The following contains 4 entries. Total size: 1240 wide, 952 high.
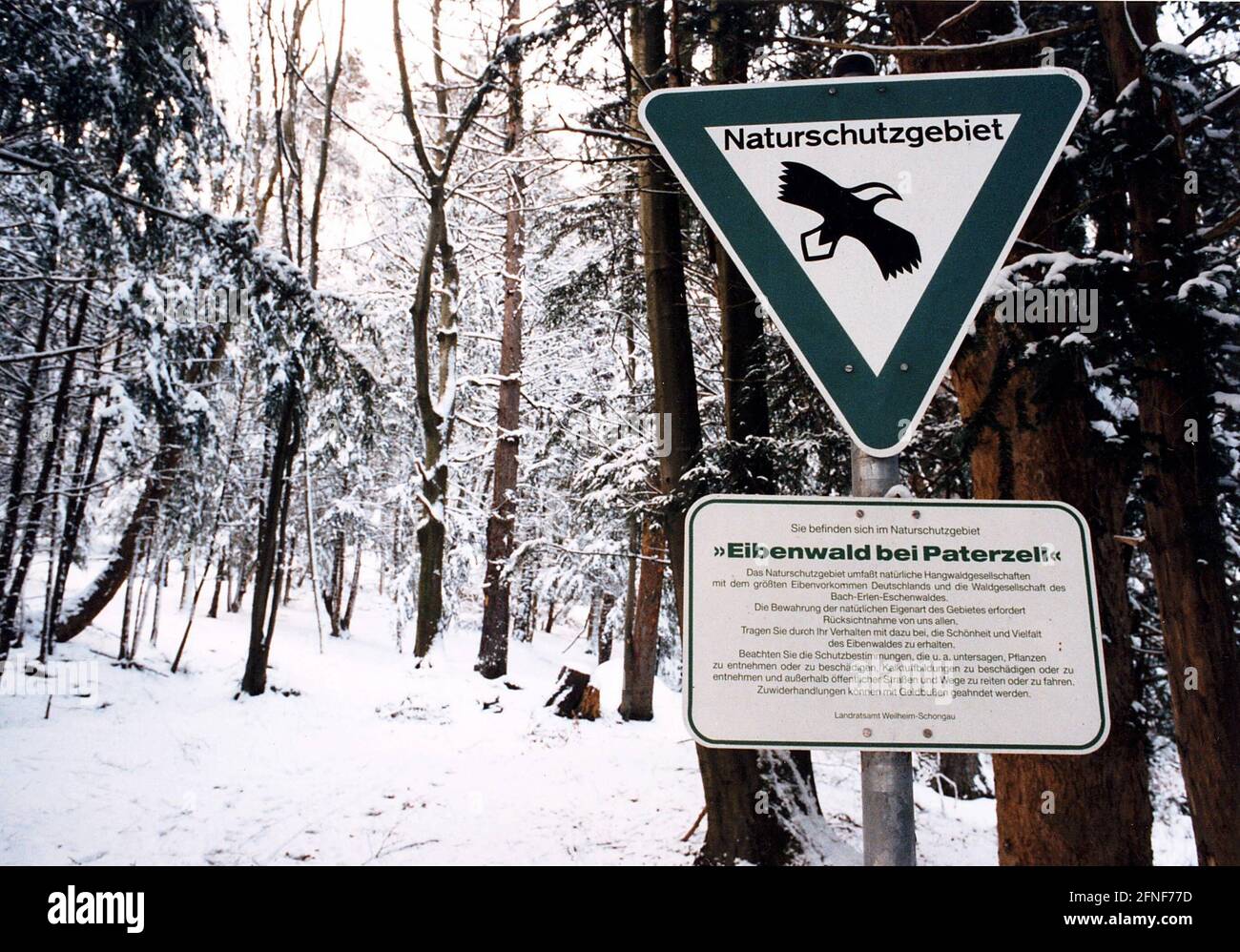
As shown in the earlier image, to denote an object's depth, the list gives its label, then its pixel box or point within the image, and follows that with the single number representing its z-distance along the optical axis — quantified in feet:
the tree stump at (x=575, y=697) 31.65
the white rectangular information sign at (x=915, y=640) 3.29
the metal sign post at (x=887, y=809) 3.31
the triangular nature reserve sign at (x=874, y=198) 3.60
